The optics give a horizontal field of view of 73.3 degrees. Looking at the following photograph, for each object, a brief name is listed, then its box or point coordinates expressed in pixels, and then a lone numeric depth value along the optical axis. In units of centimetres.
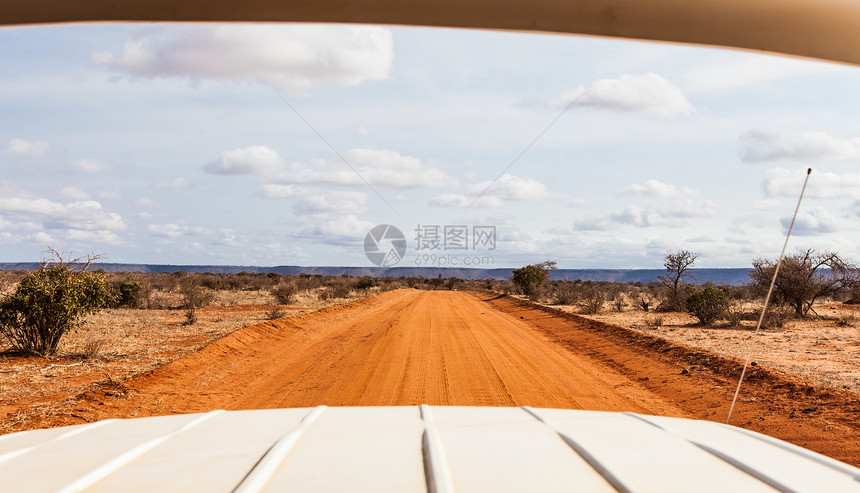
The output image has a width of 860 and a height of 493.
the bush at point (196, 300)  2437
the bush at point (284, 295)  2956
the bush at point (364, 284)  4869
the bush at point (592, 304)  2573
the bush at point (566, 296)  3259
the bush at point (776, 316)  1917
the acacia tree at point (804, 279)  2325
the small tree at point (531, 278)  4318
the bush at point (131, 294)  2405
